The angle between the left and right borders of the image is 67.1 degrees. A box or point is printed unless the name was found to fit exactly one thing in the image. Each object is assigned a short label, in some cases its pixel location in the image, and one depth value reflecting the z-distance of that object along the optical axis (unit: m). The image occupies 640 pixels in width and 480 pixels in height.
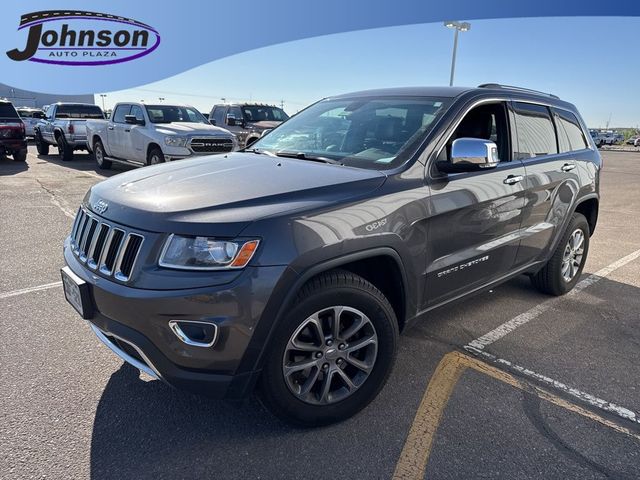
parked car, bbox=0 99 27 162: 14.07
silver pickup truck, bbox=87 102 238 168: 10.83
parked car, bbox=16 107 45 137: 25.30
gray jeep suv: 2.15
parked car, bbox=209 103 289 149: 14.05
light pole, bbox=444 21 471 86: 24.67
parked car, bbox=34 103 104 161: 15.76
